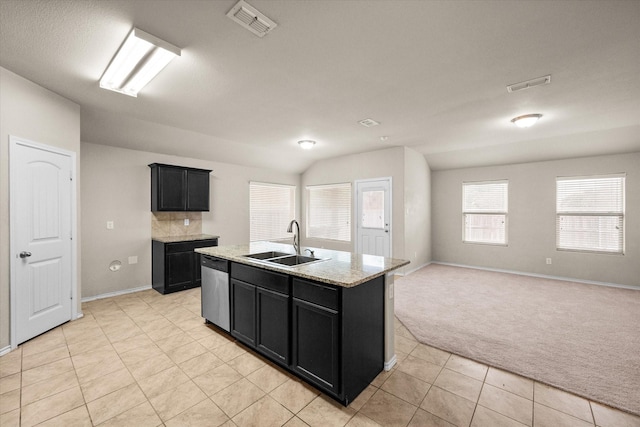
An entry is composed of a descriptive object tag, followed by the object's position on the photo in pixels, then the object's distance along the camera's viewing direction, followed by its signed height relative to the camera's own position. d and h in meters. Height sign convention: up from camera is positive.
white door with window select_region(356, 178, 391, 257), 5.66 -0.12
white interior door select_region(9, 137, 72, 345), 2.70 -0.29
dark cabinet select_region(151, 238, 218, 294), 4.38 -0.91
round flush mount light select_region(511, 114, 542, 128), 3.67 +1.26
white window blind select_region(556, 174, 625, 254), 4.96 -0.03
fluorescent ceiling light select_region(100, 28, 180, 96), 2.03 +1.27
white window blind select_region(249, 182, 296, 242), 6.46 +0.03
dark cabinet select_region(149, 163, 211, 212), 4.55 +0.41
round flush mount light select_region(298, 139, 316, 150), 4.97 +1.25
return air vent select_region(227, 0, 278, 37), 1.72 +1.30
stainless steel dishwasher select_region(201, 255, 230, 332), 2.92 -0.90
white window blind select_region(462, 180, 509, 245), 6.03 +0.01
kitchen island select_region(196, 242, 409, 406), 1.92 -0.85
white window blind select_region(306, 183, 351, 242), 6.53 -0.02
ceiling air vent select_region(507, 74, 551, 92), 2.64 +1.29
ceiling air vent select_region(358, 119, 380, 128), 3.92 +1.32
